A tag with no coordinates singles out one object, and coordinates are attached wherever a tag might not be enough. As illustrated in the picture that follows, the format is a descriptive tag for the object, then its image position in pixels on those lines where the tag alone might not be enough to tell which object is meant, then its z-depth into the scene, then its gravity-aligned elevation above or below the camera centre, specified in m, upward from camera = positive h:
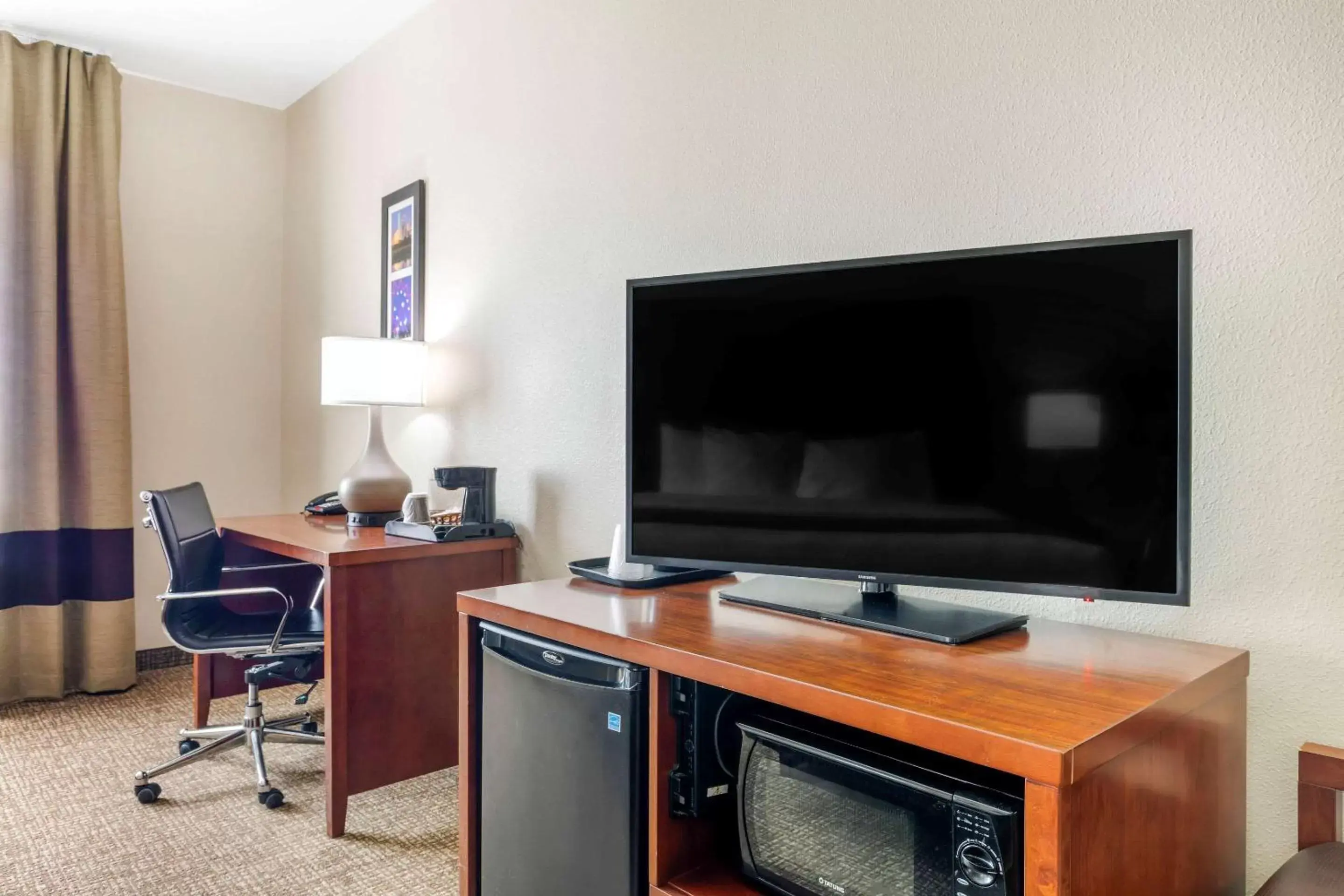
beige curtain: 3.32 +0.19
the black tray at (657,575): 1.77 -0.30
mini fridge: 1.36 -0.58
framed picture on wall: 3.13 +0.64
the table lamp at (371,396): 2.80 +0.13
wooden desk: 2.26 -0.59
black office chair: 2.43 -0.58
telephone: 3.13 -0.27
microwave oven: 0.98 -0.50
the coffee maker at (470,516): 2.50 -0.25
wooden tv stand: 0.90 -0.33
